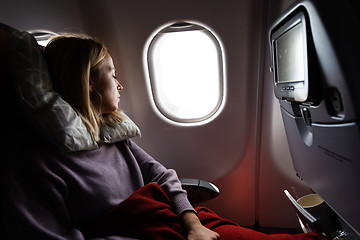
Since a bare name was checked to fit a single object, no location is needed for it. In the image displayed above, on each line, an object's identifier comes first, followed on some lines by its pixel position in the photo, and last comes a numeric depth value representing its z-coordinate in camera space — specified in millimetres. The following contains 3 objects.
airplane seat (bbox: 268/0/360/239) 631
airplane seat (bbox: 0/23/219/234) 893
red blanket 976
